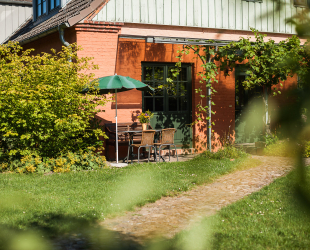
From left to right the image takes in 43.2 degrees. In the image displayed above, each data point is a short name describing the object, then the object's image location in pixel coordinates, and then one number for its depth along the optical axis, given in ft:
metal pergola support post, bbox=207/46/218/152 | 33.58
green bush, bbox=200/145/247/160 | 30.81
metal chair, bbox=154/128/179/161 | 29.89
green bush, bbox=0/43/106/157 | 25.21
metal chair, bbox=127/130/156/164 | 28.81
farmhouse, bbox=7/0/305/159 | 31.60
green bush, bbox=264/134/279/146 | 32.81
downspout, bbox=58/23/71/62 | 31.60
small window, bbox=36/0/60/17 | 40.25
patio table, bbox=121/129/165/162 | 30.46
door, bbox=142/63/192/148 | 34.55
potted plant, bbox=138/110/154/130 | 32.55
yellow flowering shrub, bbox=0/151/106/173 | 25.14
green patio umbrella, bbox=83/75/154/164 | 26.58
